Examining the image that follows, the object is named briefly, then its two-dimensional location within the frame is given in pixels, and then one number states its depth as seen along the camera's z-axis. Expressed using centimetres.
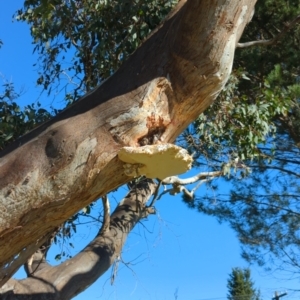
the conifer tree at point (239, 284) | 1781
